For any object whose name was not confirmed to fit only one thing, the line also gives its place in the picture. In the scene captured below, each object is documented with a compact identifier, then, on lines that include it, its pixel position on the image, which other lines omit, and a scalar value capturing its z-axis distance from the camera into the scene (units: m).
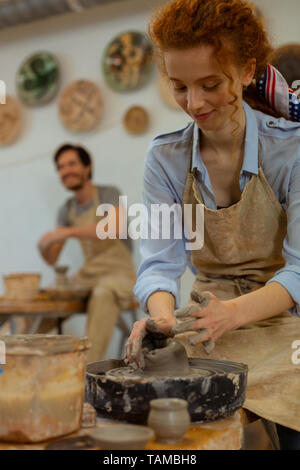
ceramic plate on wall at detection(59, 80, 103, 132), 4.66
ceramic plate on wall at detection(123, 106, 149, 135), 4.50
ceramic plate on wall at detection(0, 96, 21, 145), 4.99
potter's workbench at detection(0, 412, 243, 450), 0.89
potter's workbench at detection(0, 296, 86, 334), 3.30
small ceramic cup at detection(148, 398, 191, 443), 0.87
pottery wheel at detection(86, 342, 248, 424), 1.00
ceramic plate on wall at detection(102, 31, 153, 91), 4.48
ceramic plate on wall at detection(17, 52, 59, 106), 4.85
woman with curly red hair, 1.29
